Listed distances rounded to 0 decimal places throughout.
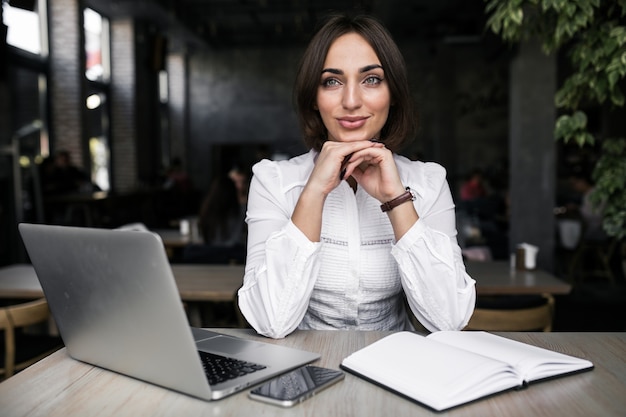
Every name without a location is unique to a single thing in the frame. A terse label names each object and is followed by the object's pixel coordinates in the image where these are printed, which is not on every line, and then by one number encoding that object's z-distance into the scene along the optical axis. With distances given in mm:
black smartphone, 834
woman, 1279
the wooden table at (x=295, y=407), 810
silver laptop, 795
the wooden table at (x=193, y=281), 2689
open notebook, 838
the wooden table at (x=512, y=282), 2705
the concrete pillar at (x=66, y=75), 8562
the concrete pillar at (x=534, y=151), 5074
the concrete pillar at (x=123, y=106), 10656
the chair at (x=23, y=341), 2309
